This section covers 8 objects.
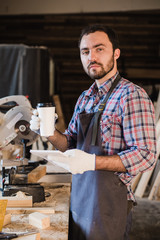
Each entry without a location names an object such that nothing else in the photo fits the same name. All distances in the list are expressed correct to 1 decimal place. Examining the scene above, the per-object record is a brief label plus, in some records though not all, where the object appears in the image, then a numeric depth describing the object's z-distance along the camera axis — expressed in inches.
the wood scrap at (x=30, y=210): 63.5
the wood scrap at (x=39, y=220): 55.9
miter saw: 78.1
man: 57.4
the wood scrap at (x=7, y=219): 57.0
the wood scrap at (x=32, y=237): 48.6
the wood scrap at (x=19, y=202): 66.7
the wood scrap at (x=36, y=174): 81.4
